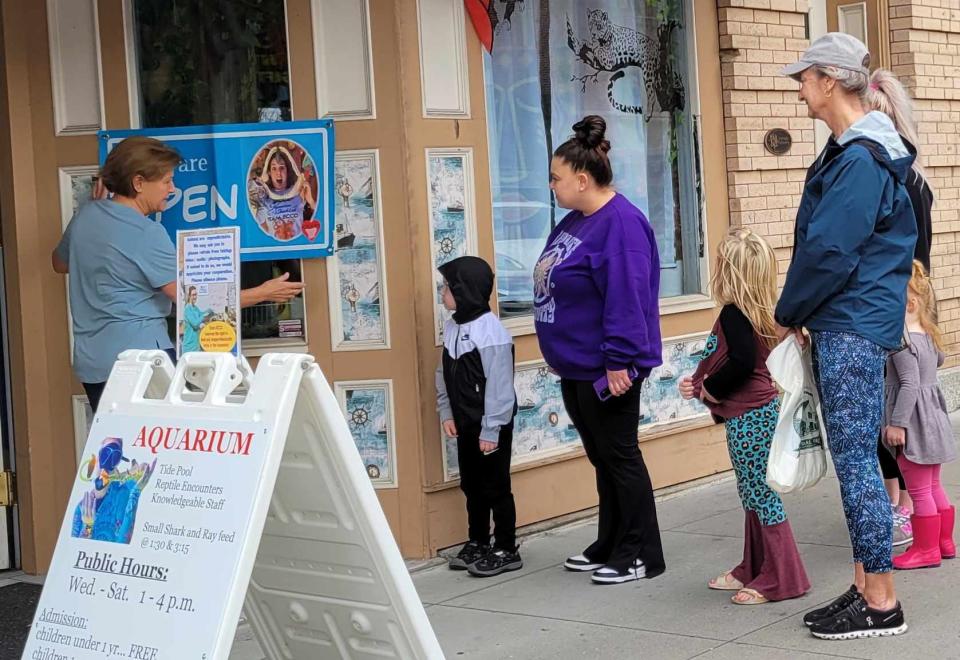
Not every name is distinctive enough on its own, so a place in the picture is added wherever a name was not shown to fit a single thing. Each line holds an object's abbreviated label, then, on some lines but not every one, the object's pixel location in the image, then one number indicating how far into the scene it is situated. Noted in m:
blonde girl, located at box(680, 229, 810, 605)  5.20
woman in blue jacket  4.60
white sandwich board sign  3.45
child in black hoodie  5.87
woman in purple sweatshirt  5.54
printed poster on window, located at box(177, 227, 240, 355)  4.11
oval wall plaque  8.11
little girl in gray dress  5.59
